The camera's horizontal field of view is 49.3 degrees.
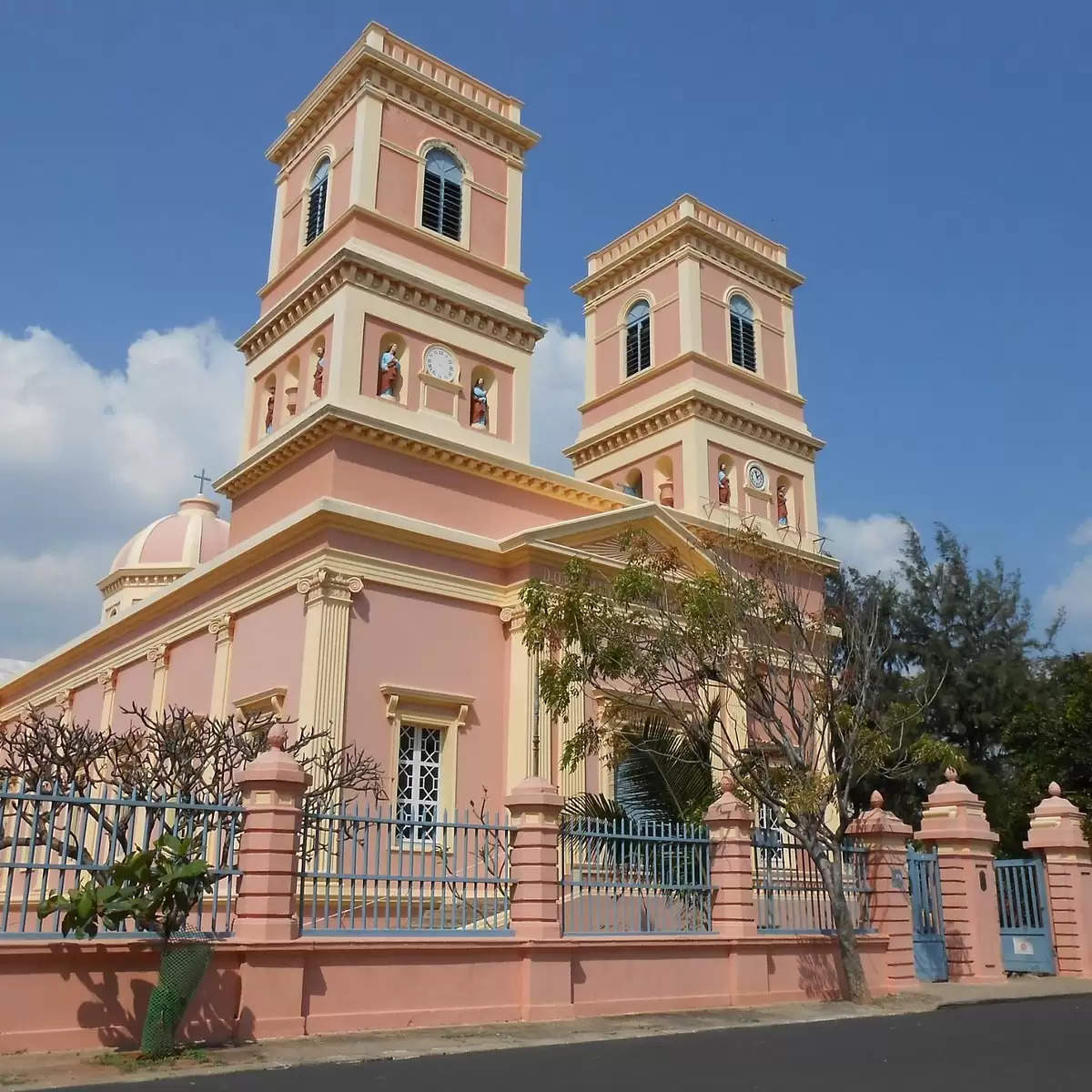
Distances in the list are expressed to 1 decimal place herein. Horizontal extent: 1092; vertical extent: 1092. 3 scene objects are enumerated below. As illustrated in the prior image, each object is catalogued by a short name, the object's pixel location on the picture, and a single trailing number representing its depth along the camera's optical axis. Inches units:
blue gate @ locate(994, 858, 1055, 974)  729.0
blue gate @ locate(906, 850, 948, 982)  660.7
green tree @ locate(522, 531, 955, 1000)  570.3
